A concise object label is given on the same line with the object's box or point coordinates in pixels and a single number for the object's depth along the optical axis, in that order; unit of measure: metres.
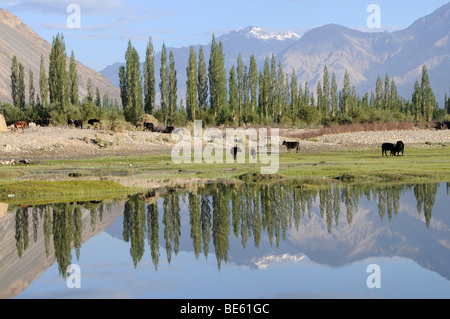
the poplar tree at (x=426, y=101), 111.25
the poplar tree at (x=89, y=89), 92.20
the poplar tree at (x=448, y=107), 131.20
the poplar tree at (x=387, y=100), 120.50
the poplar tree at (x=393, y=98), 120.69
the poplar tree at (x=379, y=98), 123.10
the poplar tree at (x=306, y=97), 113.44
